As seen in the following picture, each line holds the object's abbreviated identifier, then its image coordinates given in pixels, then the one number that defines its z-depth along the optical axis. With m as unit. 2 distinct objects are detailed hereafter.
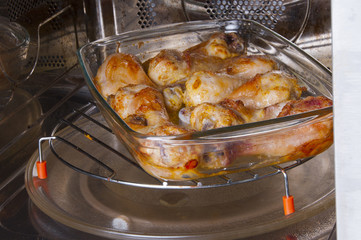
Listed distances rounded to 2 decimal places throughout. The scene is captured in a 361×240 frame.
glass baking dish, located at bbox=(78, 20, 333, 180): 0.82
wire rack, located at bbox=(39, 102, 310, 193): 0.90
